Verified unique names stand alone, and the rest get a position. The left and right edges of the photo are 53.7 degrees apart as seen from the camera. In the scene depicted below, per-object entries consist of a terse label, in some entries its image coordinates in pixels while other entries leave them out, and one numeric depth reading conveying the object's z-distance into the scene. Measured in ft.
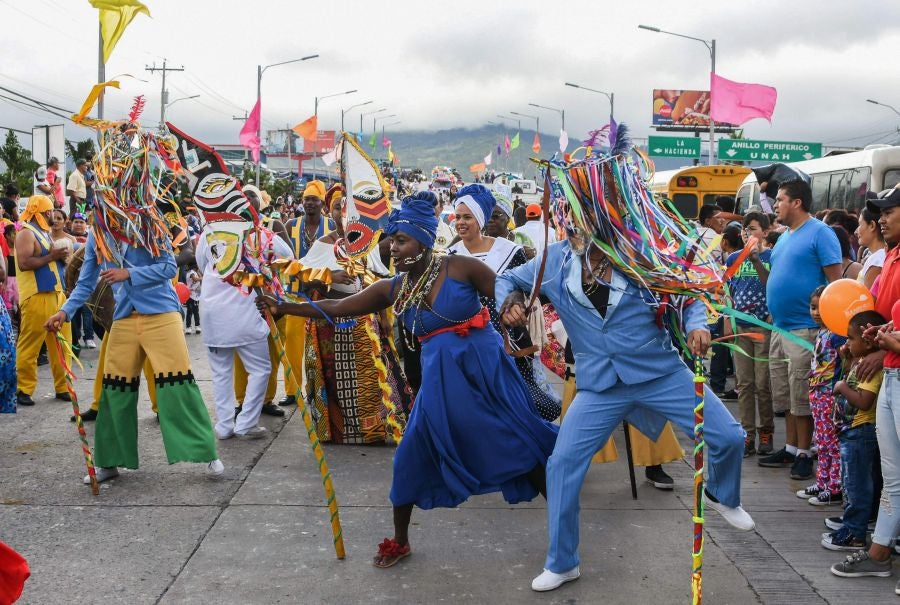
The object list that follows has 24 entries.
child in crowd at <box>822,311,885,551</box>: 14.88
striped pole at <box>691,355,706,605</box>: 11.84
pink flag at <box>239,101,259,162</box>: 90.22
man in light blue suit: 13.08
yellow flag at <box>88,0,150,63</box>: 18.56
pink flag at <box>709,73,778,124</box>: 70.69
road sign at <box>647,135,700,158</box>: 138.41
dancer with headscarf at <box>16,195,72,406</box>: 26.89
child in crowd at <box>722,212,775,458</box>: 21.61
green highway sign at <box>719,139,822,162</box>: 127.44
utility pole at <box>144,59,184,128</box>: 126.00
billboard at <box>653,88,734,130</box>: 230.68
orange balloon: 14.66
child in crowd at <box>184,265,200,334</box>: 42.59
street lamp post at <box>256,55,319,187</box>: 114.04
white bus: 51.26
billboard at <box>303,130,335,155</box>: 317.01
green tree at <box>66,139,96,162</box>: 91.61
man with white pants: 23.35
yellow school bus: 70.33
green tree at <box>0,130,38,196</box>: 79.10
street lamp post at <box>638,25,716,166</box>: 88.28
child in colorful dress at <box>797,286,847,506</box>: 17.40
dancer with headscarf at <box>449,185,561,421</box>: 20.71
